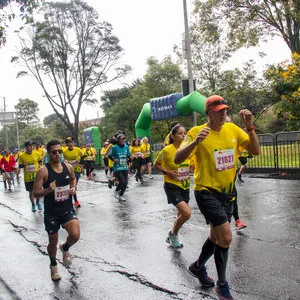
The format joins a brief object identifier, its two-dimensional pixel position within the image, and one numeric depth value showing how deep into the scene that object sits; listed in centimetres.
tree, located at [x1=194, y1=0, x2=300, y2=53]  2006
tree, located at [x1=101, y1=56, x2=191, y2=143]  3197
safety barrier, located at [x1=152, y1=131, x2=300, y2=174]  1203
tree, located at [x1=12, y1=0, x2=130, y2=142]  3062
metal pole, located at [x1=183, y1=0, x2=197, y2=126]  1554
